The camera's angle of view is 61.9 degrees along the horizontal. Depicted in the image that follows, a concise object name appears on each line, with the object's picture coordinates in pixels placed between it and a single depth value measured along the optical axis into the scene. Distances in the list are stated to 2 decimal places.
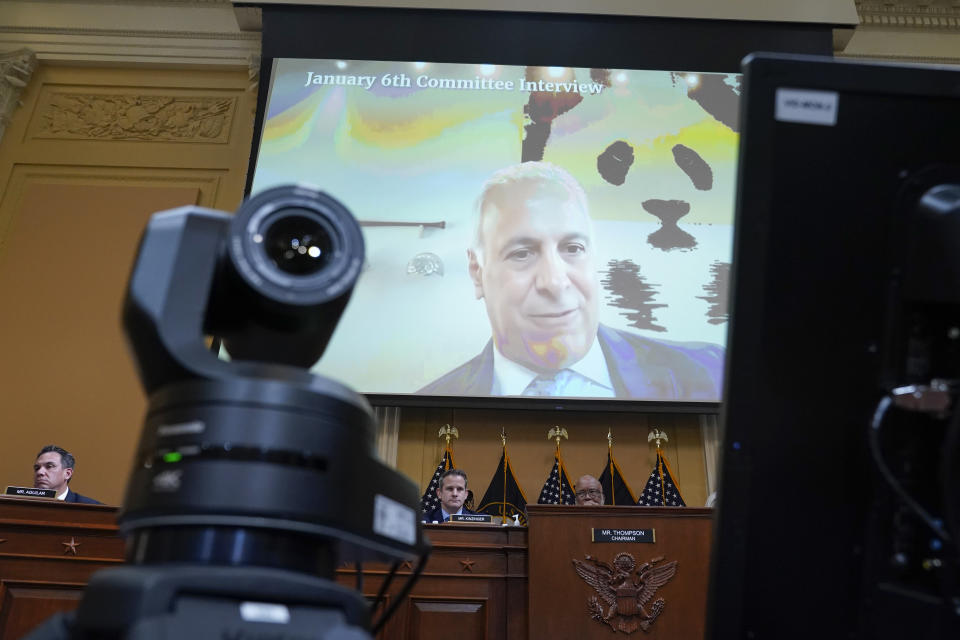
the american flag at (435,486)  4.49
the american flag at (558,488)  4.73
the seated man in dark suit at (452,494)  4.19
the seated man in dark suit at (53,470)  4.13
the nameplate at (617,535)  2.95
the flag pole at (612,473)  4.76
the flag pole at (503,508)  4.73
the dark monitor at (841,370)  0.62
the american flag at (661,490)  4.64
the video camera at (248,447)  0.49
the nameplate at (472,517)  3.30
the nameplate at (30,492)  3.13
